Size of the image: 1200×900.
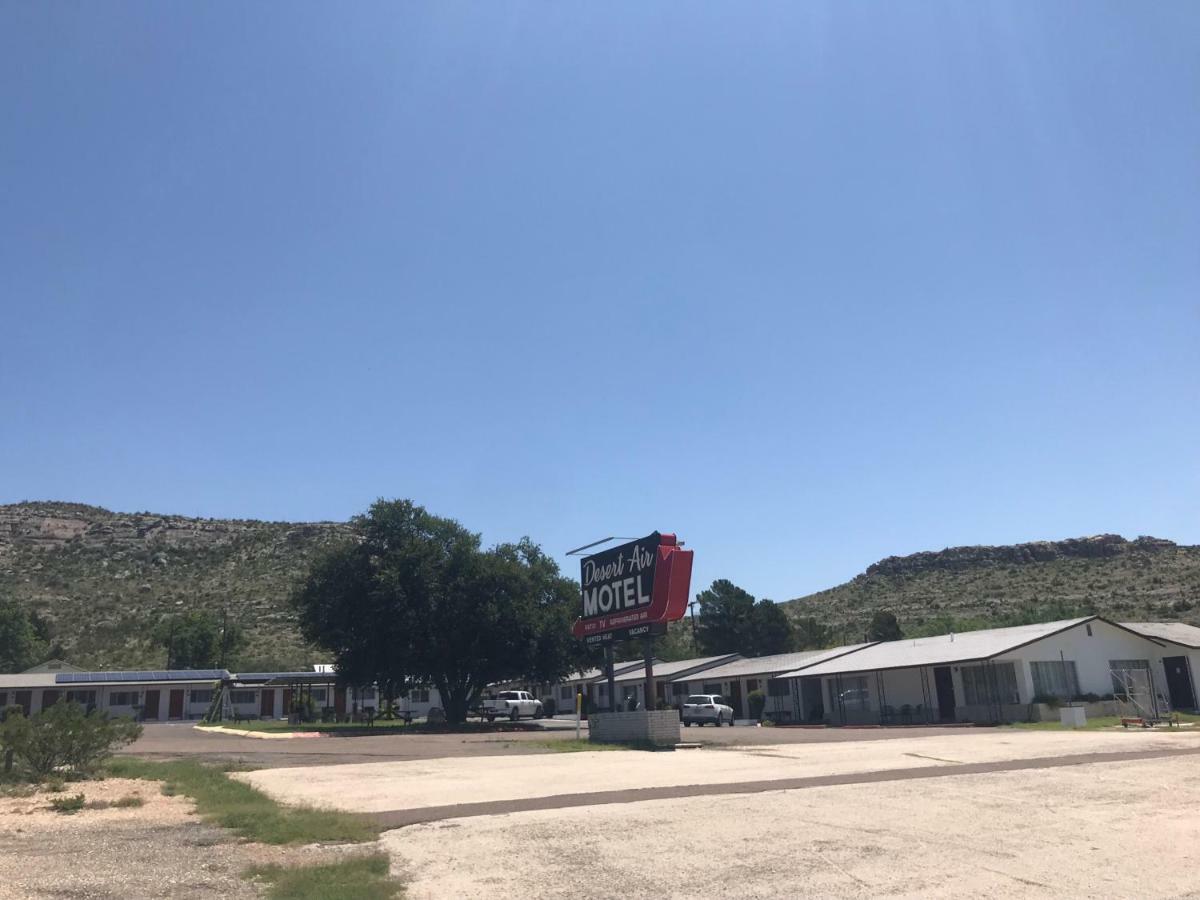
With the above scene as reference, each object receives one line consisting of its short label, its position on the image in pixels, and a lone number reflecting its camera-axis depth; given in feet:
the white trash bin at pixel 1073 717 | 112.78
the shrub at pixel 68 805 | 43.32
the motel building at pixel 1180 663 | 139.13
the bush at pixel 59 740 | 54.90
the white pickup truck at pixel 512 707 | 177.58
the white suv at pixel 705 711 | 151.48
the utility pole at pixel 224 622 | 255.43
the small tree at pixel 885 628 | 244.83
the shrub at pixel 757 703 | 168.25
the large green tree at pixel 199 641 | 251.60
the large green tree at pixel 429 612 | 144.15
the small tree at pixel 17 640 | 259.80
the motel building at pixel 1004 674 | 128.77
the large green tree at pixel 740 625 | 261.44
